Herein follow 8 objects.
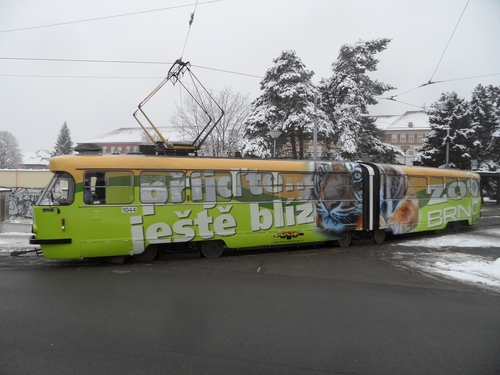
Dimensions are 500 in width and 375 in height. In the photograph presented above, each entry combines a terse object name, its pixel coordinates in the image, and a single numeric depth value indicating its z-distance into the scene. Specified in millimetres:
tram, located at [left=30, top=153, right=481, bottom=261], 8422
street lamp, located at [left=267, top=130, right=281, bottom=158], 18469
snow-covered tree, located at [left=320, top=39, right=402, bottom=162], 25953
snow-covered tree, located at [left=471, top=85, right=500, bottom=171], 36500
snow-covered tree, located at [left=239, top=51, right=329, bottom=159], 24906
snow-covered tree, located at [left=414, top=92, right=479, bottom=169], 34406
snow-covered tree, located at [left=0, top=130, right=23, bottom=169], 68456
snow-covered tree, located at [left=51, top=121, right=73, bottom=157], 74438
